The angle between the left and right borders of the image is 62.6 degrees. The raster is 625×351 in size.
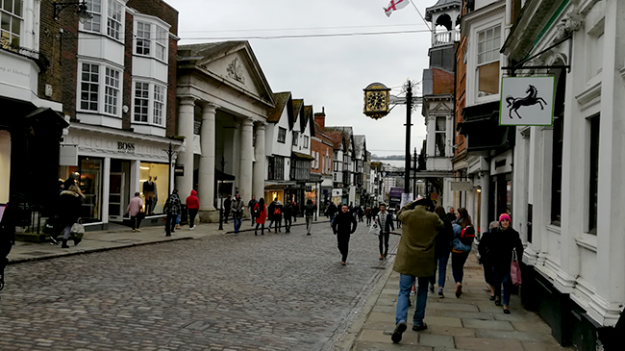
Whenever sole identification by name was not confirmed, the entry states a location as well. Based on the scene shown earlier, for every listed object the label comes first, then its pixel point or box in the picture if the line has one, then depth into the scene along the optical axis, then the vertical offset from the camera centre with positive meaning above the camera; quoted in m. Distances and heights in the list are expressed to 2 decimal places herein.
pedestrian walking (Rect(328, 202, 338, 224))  28.19 -1.23
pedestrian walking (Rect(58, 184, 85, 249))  13.48 -0.72
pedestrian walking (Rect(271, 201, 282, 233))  25.11 -1.33
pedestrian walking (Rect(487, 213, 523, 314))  8.20 -0.93
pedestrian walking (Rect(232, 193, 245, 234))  22.89 -1.08
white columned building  27.17 +4.29
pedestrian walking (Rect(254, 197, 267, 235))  23.50 -1.27
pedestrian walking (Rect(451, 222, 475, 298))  9.66 -1.10
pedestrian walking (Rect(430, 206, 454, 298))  8.86 -1.02
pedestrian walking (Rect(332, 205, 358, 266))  13.62 -1.09
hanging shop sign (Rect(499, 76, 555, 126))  7.07 +1.28
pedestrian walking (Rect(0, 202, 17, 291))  6.01 -0.60
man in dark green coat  6.57 -0.85
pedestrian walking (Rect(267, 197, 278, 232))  25.33 -1.17
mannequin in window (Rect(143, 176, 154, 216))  23.41 -0.56
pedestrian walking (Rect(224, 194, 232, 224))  27.85 -1.29
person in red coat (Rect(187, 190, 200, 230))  23.12 -1.00
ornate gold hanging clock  17.30 +3.01
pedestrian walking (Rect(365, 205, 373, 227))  41.19 -2.25
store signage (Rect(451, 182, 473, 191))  21.64 +0.18
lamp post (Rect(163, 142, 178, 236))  19.34 -1.51
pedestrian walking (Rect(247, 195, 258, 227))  25.38 -0.92
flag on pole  17.22 +6.17
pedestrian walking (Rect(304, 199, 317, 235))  24.14 -1.21
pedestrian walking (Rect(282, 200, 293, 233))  25.45 -1.43
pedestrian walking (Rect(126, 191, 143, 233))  19.95 -0.96
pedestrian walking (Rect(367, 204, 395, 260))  15.30 -1.11
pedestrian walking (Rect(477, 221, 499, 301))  8.52 -1.14
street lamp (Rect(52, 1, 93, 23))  16.00 +5.81
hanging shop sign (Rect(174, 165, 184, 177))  26.36 +0.64
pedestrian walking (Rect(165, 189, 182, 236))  19.41 -0.97
